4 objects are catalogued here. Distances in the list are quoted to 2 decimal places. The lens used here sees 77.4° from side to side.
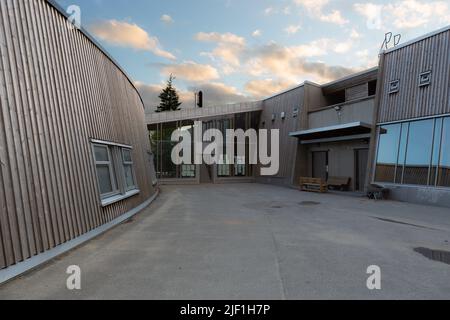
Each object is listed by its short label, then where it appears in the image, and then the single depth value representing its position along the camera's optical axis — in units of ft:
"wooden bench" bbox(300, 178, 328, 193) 53.16
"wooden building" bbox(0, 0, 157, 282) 13.07
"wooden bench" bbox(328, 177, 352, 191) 53.52
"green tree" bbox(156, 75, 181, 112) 180.04
